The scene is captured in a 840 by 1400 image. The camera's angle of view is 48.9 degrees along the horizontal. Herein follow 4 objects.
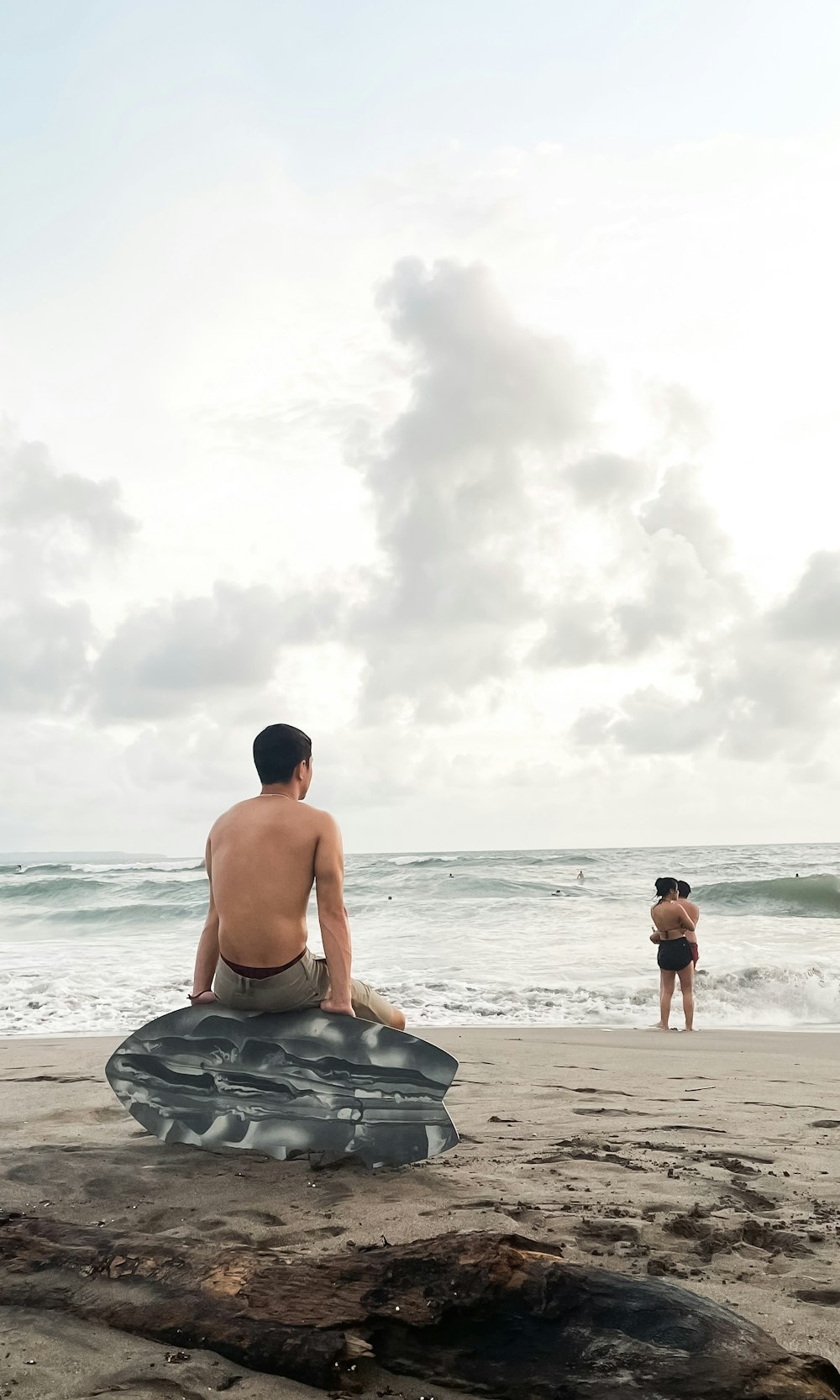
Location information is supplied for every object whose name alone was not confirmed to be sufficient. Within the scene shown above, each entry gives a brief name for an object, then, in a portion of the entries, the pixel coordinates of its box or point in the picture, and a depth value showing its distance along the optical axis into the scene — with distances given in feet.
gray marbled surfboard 11.66
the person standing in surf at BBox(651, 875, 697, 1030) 32.24
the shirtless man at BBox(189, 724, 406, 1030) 11.91
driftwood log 6.07
